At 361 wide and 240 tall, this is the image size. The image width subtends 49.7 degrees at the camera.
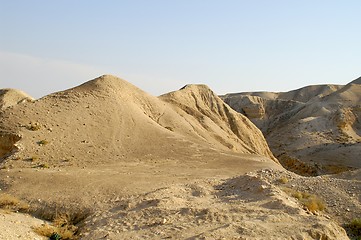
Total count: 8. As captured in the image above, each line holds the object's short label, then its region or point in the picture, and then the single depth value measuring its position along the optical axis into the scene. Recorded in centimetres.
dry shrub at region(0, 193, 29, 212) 1264
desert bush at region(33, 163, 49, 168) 1722
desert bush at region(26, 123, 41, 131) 1981
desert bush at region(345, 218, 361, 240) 973
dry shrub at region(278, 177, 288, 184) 1298
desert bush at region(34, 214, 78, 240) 1098
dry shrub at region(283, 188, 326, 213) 1068
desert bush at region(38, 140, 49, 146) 1897
